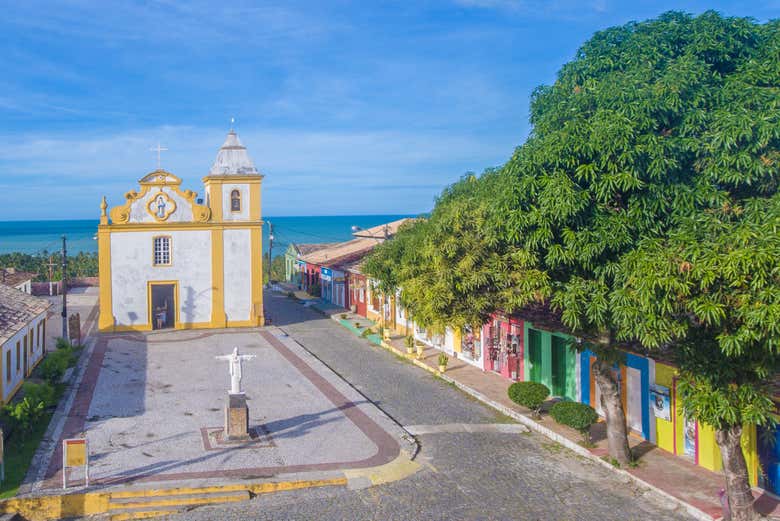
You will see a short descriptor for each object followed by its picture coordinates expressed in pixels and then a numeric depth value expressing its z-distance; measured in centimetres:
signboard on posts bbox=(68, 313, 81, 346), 2858
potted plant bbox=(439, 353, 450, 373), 2378
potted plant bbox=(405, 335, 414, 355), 2702
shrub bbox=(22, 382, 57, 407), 1755
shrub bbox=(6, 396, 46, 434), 1549
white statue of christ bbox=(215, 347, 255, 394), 1692
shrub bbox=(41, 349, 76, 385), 2111
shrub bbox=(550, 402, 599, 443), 1565
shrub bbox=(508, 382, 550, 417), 1762
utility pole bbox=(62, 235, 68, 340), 2916
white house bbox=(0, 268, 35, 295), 3781
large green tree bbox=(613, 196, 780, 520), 921
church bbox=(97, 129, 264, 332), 3247
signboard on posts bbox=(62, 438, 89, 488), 1296
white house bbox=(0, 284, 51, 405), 1897
